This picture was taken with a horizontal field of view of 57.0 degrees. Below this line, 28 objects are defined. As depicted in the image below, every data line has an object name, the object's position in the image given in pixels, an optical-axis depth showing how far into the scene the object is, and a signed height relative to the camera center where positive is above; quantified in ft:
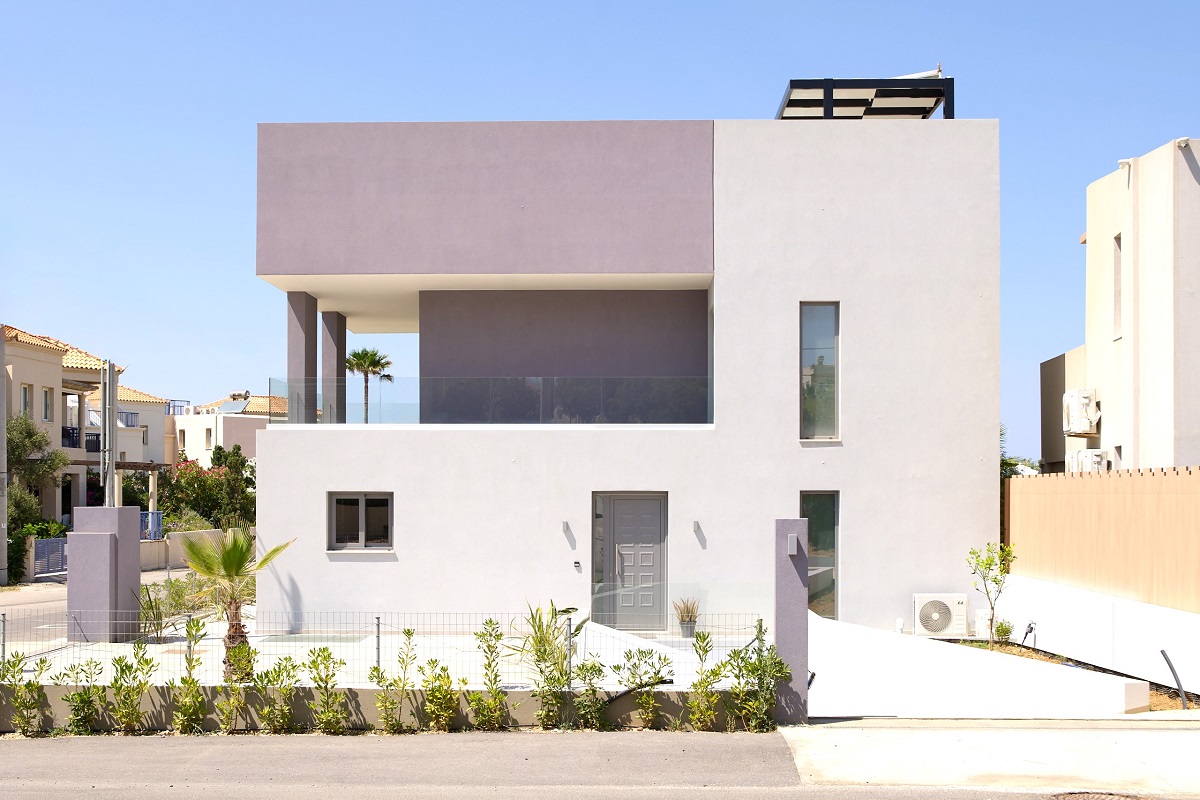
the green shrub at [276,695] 35.86 -8.33
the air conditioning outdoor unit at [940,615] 55.06 -8.64
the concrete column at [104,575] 47.09 -6.04
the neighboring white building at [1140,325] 49.70 +5.67
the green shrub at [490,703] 35.83 -8.49
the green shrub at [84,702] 36.04 -8.56
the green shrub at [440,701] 35.83 -8.45
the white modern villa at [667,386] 56.08 +2.84
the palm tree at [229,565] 46.06 -5.21
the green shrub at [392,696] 35.65 -8.28
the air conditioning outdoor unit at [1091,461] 57.77 -0.97
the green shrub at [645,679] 35.99 -7.79
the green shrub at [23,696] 36.32 -8.43
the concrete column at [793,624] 36.04 -5.97
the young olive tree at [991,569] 54.08 -6.28
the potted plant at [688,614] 40.55 -6.55
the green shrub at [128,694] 36.01 -8.27
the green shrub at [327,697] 35.70 -8.37
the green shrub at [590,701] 35.76 -8.39
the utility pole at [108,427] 55.72 +0.71
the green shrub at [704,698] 35.60 -8.31
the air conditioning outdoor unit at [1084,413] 58.70 +1.57
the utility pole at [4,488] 89.35 -3.91
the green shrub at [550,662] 36.01 -7.38
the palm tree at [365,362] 111.96 +8.10
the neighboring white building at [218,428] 209.26 +2.49
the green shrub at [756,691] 35.60 -8.07
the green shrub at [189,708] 35.88 -8.70
